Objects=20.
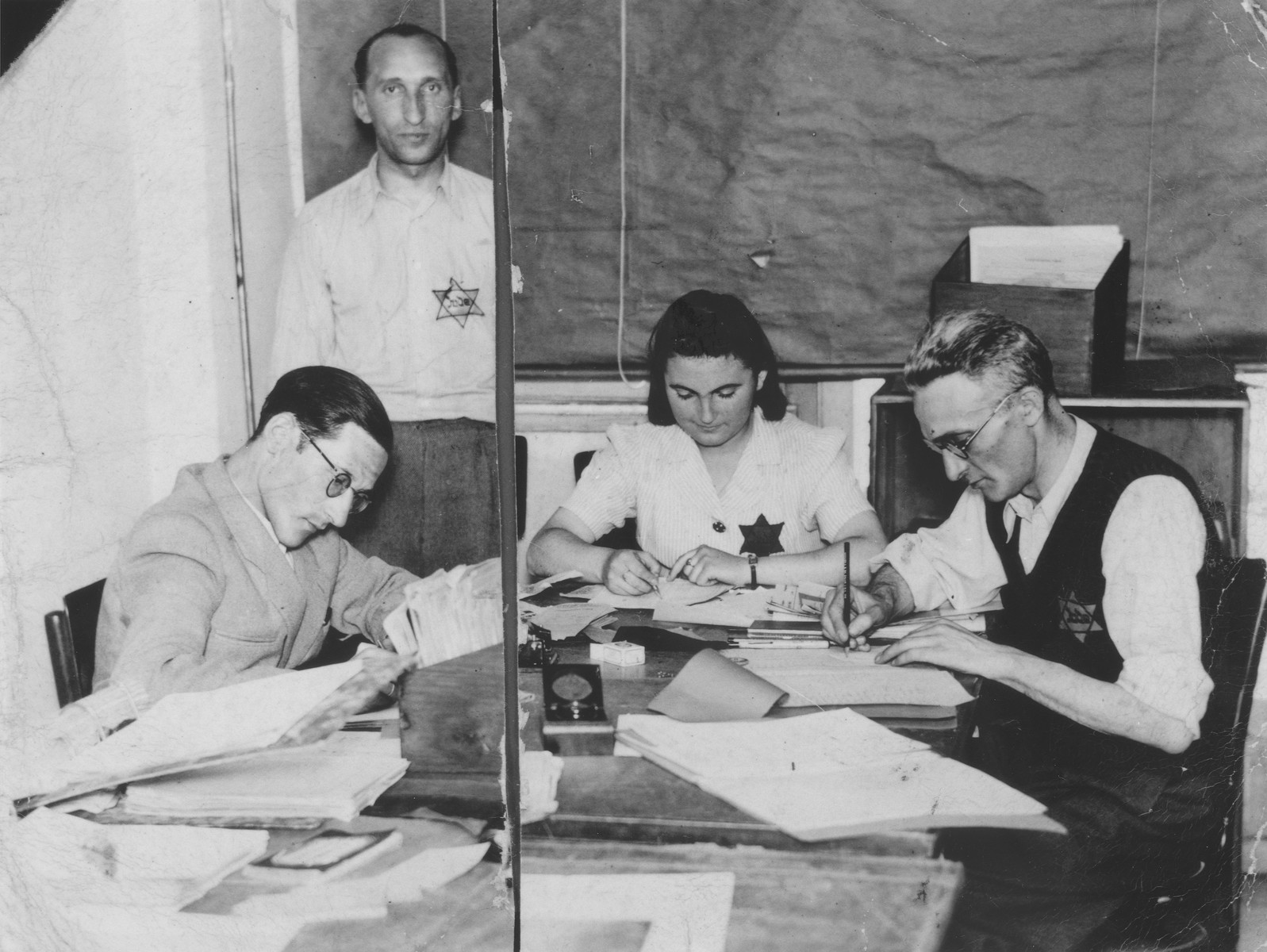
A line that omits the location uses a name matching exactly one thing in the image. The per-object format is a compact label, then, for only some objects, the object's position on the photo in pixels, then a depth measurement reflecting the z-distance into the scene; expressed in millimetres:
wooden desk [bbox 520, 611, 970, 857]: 1453
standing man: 1755
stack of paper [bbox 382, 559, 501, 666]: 1806
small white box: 1744
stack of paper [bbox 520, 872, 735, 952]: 1563
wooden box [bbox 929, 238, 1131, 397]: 1760
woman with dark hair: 1915
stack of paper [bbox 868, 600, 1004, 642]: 1821
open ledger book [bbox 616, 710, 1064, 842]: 1484
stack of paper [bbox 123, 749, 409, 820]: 1662
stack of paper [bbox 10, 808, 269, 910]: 1651
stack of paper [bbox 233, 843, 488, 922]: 1698
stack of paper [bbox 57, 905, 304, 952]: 1721
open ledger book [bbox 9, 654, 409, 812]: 1728
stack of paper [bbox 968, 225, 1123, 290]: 1782
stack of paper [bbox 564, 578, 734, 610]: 1935
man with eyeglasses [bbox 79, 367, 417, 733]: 1731
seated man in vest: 1730
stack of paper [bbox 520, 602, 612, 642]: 1841
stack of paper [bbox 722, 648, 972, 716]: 1633
